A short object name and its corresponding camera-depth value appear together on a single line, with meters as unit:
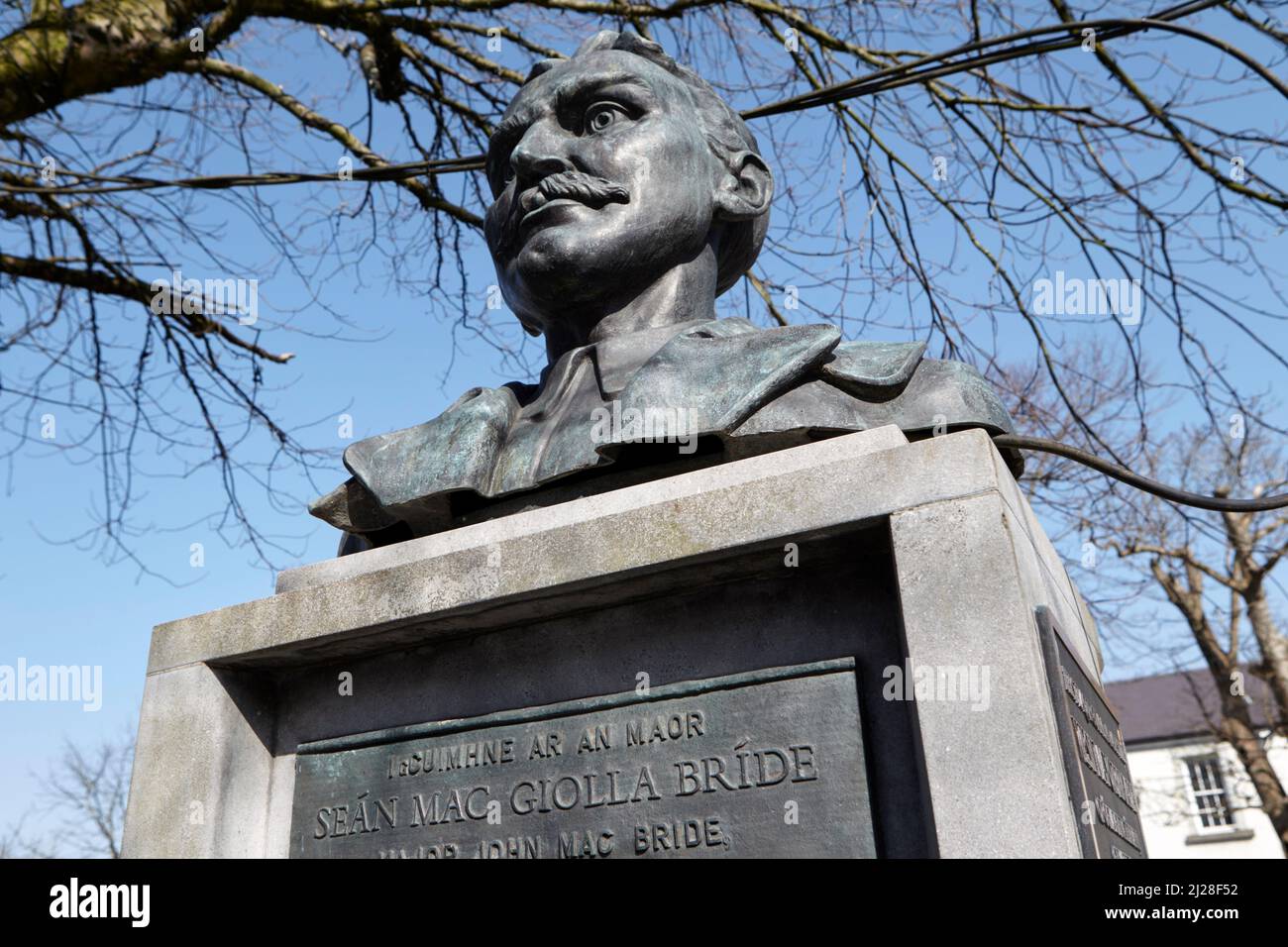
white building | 24.12
